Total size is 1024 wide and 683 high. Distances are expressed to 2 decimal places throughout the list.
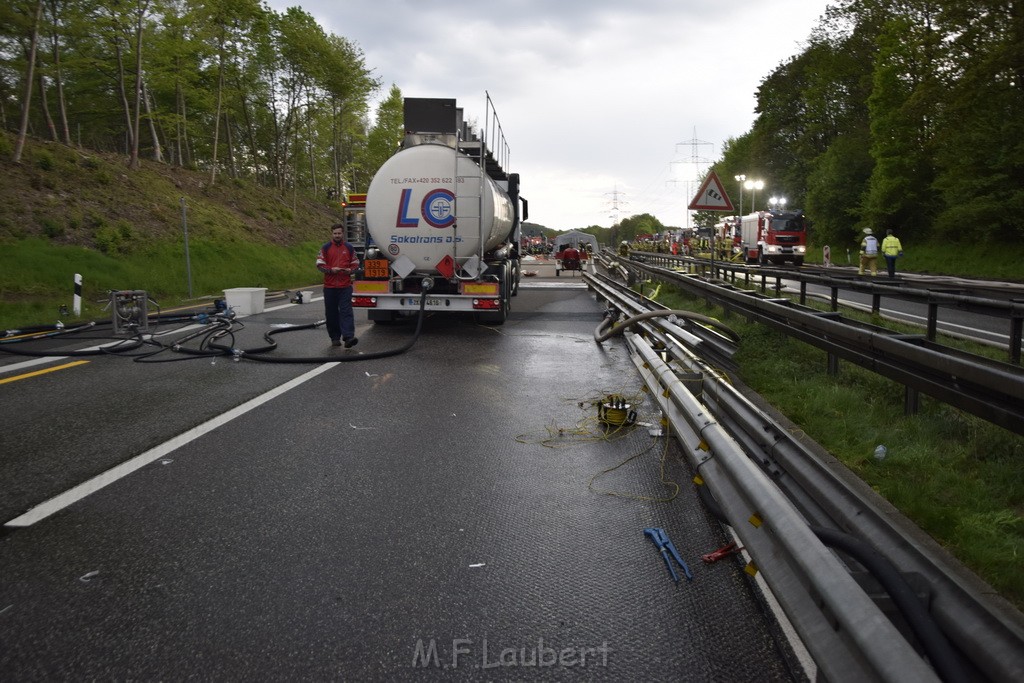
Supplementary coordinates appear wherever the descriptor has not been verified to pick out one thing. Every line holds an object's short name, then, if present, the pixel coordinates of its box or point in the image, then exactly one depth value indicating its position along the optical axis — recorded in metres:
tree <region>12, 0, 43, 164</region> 25.38
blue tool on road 3.61
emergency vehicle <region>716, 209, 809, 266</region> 39.97
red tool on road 3.73
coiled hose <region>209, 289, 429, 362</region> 9.87
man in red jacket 11.01
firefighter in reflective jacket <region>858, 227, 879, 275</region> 27.28
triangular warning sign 16.05
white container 15.84
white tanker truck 12.16
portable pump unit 11.81
